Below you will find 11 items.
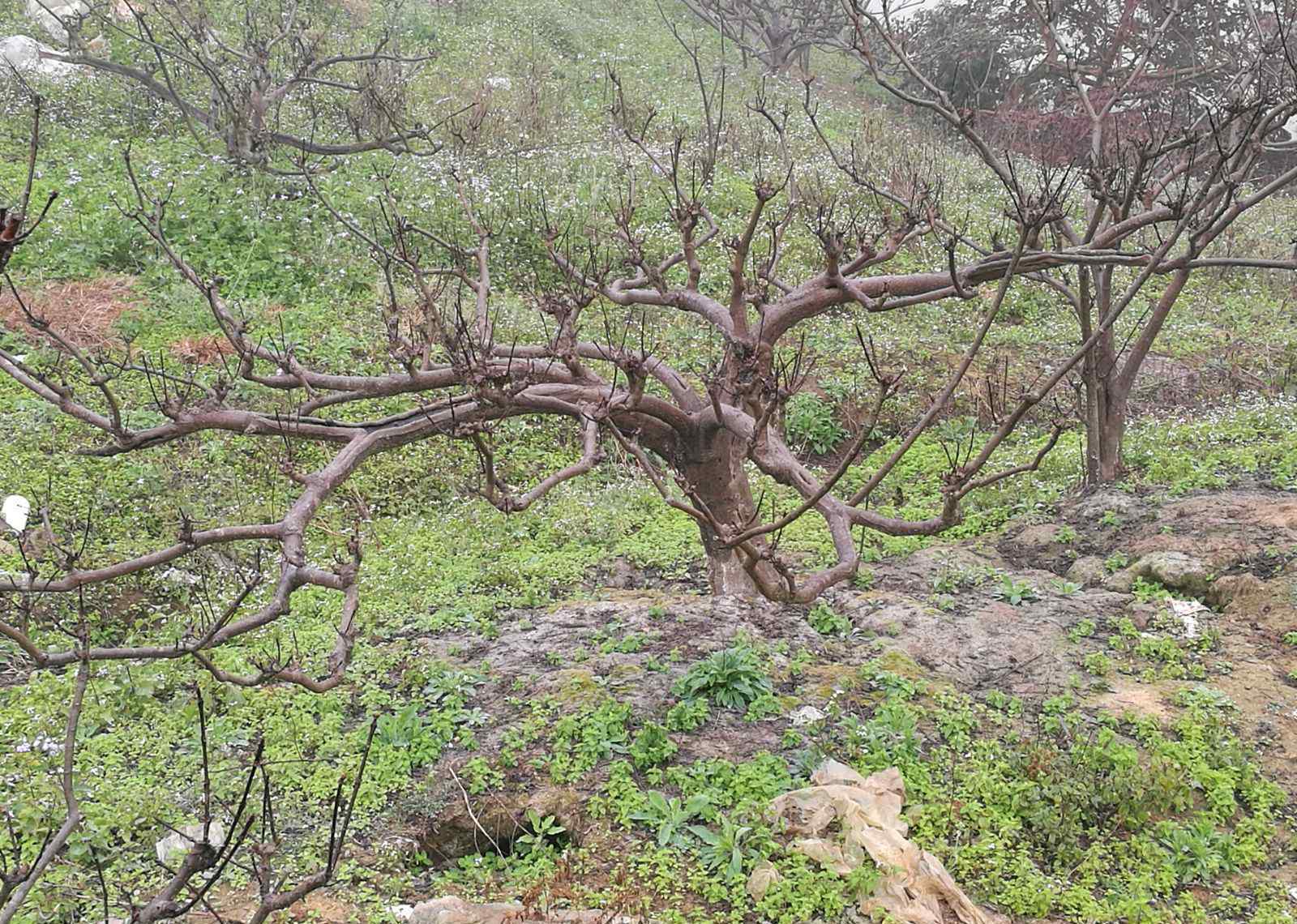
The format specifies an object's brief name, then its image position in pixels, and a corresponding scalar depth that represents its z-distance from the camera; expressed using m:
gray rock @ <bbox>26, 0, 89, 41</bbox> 16.06
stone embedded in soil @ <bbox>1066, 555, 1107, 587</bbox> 6.45
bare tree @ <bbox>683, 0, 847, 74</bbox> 17.55
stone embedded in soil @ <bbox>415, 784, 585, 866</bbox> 4.25
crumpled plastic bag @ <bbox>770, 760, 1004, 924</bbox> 3.63
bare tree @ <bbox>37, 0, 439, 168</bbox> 11.73
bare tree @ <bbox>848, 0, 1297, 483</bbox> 4.47
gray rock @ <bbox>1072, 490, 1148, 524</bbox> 7.12
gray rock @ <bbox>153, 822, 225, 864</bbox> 3.92
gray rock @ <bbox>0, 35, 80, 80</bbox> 14.92
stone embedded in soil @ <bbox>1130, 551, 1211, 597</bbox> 6.00
